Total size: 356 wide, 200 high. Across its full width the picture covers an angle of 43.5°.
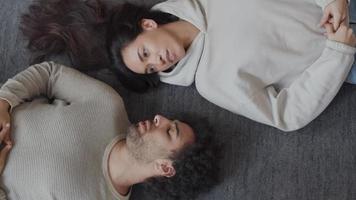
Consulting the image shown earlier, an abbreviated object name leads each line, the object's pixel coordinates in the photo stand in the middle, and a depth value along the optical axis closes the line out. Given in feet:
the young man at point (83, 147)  4.28
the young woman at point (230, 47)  4.44
